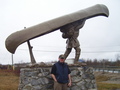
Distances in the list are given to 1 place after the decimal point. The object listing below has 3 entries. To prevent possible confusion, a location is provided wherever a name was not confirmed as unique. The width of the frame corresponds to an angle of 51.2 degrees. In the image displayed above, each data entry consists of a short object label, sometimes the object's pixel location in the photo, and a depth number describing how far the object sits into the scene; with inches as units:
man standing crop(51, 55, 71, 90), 136.0
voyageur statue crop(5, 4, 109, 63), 146.2
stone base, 154.8
